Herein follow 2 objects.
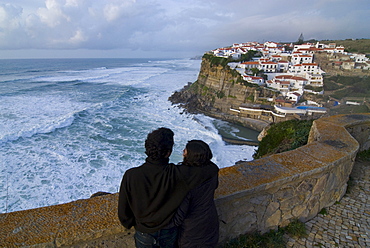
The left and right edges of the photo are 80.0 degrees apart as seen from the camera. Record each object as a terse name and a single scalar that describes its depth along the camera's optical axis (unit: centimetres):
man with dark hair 159
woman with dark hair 167
